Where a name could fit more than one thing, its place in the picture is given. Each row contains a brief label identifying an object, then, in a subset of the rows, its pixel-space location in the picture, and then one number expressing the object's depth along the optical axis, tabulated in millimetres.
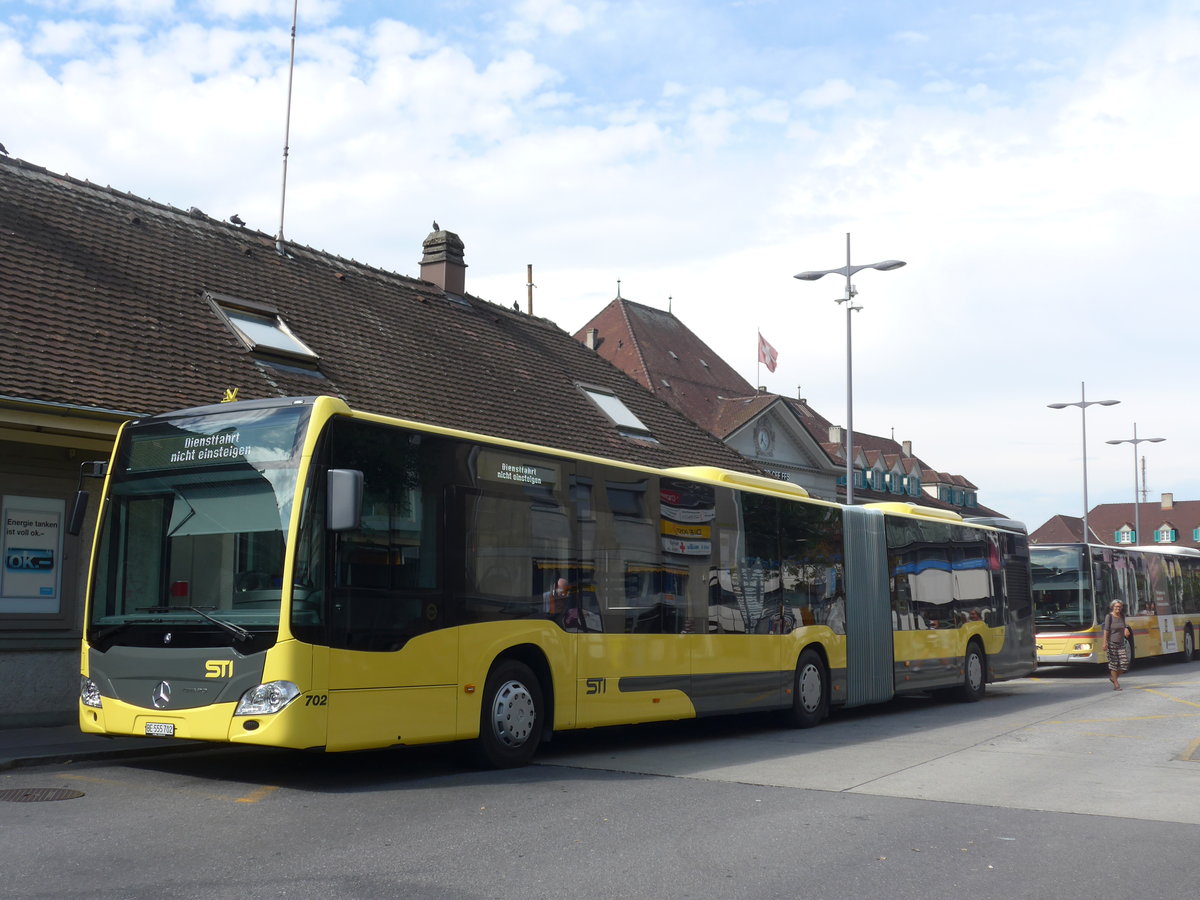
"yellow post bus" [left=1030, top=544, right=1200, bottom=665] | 27547
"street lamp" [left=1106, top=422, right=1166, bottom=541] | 49406
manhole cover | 8883
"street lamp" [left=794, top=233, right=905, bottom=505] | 25484
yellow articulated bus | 9367
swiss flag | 52375
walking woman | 23438
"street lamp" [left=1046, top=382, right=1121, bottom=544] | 43562
